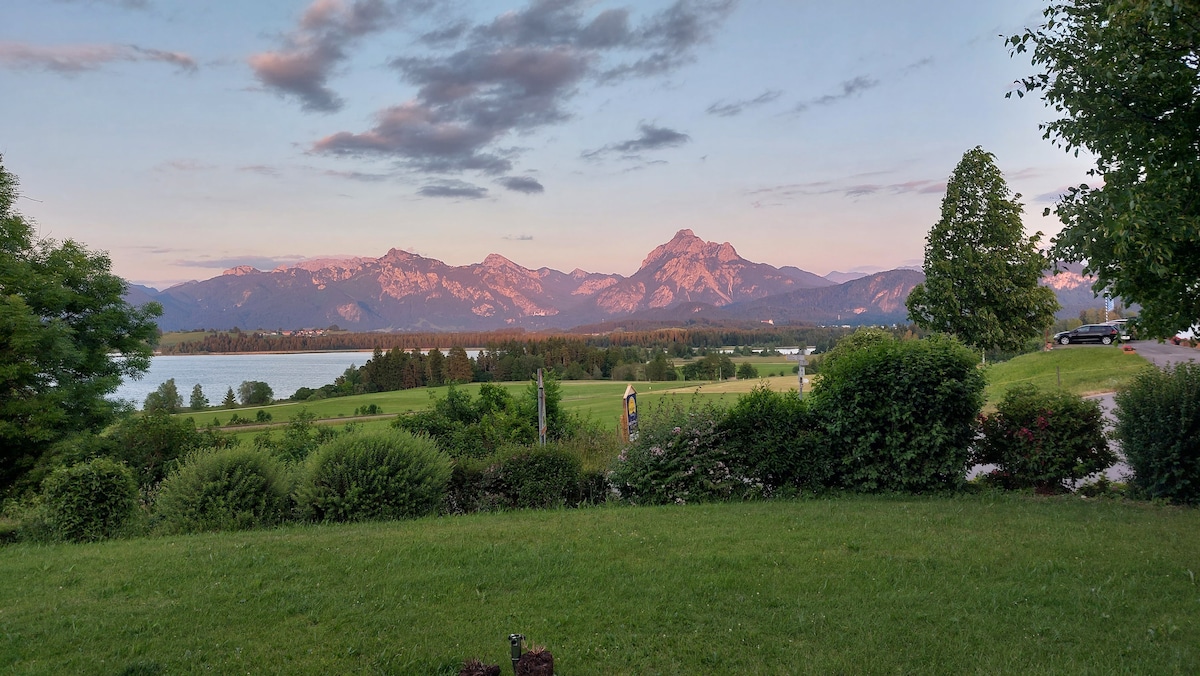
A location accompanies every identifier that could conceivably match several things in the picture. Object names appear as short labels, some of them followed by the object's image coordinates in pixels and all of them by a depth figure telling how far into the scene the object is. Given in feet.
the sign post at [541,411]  55.45
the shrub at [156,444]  50.14
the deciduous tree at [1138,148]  20.79
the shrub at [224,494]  29.73
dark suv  136.77
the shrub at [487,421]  55.57
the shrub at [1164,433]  30.40
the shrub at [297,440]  50.14
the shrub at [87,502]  29.12
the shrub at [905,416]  33.99
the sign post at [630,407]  51.01
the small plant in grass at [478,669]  10.71
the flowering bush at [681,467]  34.50
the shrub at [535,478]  35.55
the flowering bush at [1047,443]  33.86
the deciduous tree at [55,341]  48.88
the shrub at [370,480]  30.86
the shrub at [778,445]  35.70
